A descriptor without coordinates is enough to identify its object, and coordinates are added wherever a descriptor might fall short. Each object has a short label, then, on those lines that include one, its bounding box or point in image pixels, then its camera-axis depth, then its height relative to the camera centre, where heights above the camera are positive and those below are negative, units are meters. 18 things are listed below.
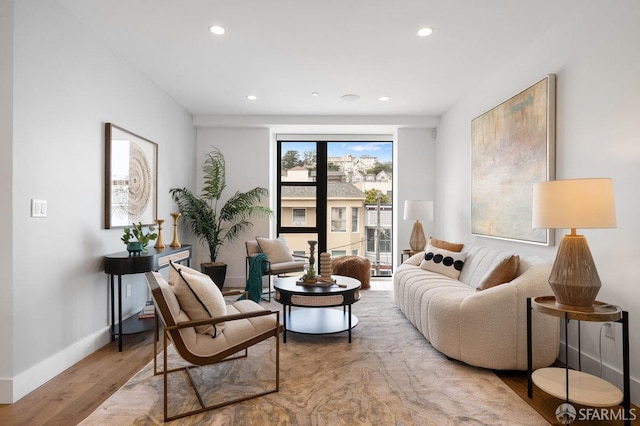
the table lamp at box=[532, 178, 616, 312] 2.04 -0.05
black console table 3.16 -0.51
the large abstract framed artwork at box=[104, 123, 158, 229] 3.39 +0.33
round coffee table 3.25 -0.81
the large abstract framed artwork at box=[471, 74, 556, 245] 3.11 +0.50
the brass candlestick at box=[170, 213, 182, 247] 4.31 -0.23
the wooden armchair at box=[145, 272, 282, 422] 2.12 -0.78
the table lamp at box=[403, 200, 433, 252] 5.11 -0.06
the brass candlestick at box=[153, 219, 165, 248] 4.06 -0.30
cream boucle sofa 2.66 -0.84
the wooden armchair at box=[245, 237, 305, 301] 5.17 -0.60
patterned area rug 2.11 -1.19
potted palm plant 5.33 -0.01
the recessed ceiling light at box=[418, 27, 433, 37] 3.10 +1.53
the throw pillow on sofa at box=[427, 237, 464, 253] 4.39 -0.41
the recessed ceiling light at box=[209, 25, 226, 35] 3.08 +1.53
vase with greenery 3.32 -0.27
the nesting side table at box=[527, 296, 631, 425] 1.96 -1.02
